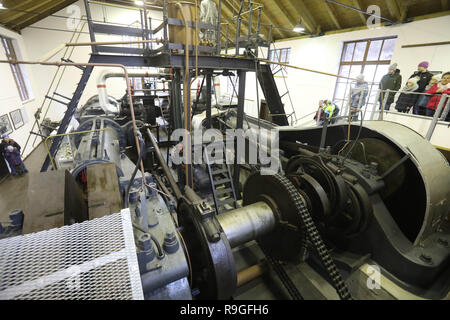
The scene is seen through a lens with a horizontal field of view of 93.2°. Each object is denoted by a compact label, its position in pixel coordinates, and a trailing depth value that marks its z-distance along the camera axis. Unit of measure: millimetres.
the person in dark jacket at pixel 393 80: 6516
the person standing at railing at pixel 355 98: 6125
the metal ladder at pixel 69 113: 3298
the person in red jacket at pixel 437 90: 4734
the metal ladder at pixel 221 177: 3775
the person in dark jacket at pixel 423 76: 5621
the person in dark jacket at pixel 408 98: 5680
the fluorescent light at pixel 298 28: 8434
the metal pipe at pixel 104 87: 6146
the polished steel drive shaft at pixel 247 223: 1763
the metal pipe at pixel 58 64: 1150
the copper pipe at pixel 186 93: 2839
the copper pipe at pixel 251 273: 2107
